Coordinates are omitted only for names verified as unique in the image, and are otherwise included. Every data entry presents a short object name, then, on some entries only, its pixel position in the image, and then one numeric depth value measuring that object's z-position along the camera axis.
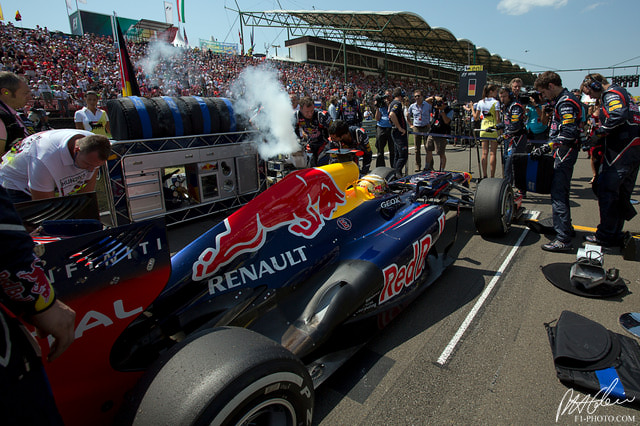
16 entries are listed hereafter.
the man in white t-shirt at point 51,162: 2.81
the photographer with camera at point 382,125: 8.10
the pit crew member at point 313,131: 6.19
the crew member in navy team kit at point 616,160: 3.99
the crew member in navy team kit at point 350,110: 8.17
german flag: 7.07
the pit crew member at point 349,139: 4.74
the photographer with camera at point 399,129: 7.45
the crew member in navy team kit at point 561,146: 4.00
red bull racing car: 1.42
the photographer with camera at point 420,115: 8.38
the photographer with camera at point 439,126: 8.26
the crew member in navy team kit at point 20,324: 1.01
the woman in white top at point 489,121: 7.16
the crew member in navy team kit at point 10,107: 3.41
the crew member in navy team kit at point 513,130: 6.33
